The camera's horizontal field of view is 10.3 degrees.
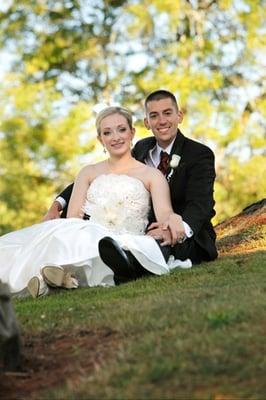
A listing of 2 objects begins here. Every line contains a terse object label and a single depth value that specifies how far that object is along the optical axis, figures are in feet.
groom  46.15
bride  40.72
